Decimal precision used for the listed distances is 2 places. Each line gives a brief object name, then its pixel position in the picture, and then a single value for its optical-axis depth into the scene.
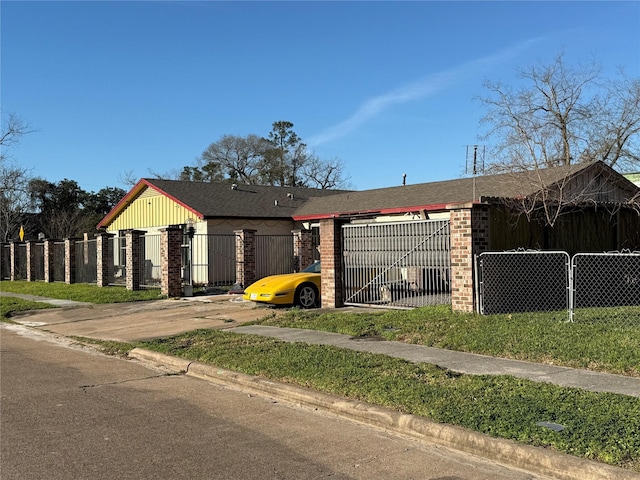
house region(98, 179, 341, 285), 23.20
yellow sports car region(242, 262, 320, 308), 14.61
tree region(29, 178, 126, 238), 51.66
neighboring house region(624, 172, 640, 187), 28.62
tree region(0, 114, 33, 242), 44.53
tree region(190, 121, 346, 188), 62.16
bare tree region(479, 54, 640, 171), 18.77
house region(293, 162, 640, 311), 11.37
